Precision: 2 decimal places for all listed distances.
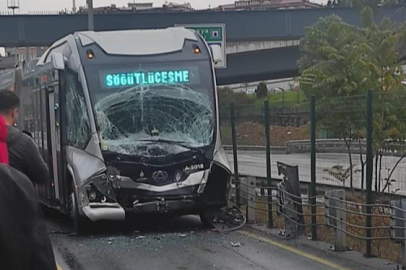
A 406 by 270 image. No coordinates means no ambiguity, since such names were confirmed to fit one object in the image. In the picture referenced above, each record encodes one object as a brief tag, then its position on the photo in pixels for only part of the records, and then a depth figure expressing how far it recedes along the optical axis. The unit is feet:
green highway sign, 67.05
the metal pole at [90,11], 86.48
